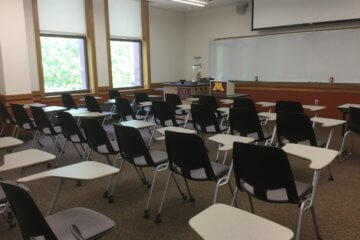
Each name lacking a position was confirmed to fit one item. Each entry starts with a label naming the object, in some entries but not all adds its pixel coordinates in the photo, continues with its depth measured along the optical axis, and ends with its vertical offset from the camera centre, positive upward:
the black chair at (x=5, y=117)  5.39 -0.77
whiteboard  6.69 +0.32
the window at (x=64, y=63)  6.82 +0.23
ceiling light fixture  7.37 +1.72
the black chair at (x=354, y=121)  4.13 -0.73
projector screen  6.45 +1.33
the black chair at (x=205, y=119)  4.32 -0.70
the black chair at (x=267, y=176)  1.91 -0.71
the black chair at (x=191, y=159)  2.37 -0.72
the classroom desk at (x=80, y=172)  1.86 -0.65
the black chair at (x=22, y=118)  4.87 -0.74
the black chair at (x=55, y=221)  1.43 -0.87
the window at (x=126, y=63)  8.17 +0.26
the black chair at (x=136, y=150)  2.80 -0.75
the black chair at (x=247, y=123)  3.79 -0.69
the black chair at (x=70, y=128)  3.79 -0.72
